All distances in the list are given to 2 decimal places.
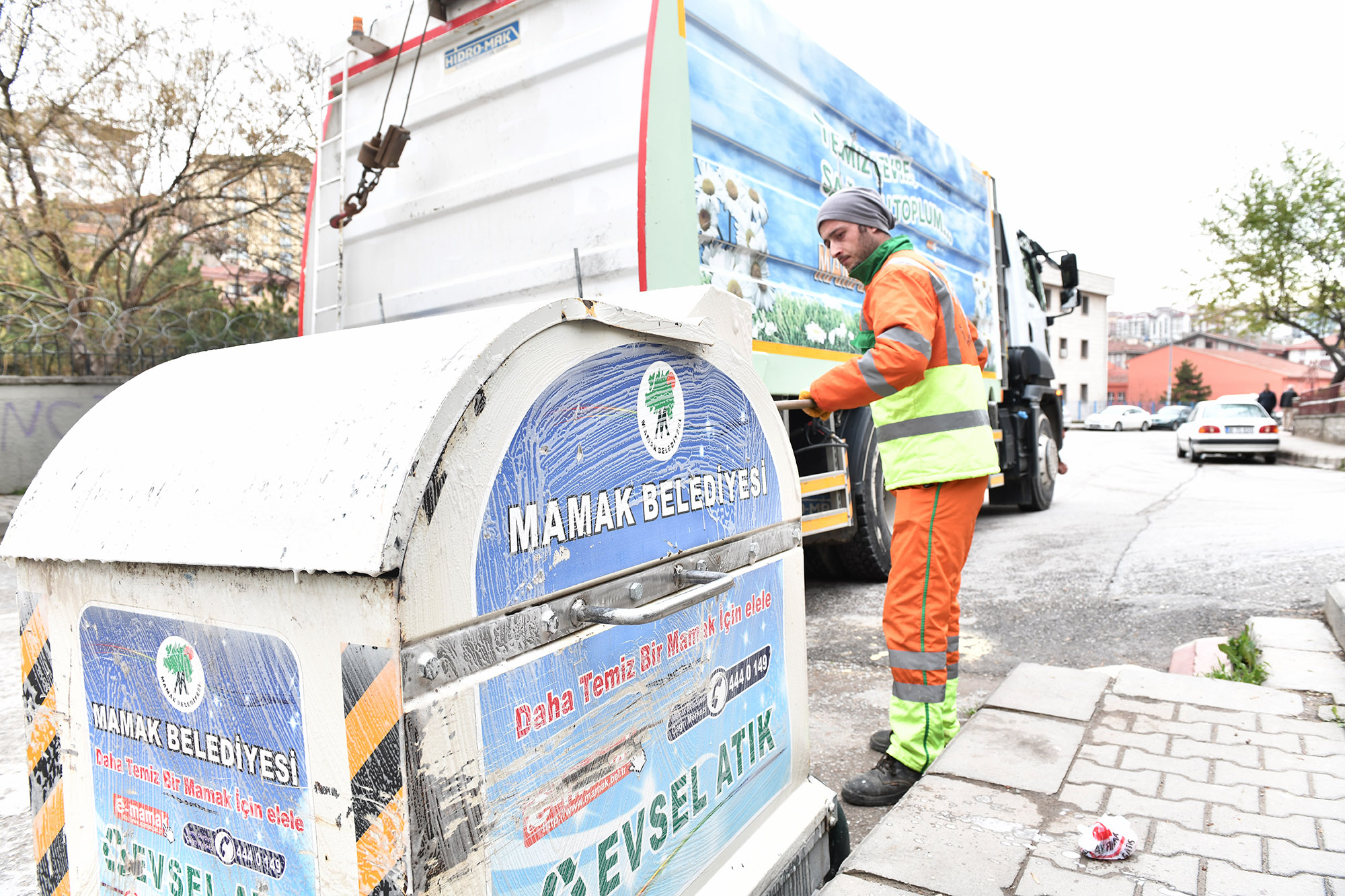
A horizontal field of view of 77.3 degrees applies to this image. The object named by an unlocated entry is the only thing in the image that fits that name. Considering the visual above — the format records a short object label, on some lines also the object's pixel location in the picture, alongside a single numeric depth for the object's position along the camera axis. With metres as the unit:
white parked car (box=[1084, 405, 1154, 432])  37.56
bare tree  11.20
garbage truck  3.39
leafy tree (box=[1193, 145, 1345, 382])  23.94
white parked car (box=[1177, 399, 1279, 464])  16.69
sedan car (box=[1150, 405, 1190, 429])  36.97
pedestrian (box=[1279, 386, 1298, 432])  28.38
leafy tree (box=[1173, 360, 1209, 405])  55.94
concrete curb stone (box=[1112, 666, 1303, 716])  2.87
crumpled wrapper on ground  1.97
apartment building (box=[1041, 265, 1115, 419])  47.80
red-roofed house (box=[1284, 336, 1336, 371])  77.81
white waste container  1.05
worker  2.56
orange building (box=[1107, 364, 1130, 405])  63.47
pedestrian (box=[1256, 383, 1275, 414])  25.17
